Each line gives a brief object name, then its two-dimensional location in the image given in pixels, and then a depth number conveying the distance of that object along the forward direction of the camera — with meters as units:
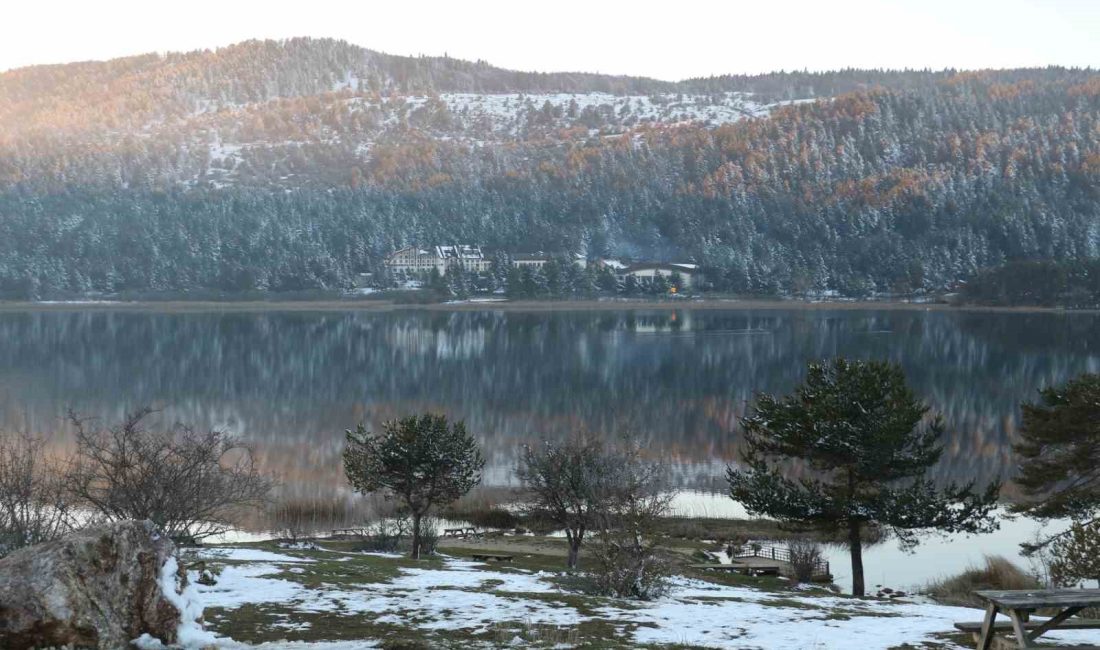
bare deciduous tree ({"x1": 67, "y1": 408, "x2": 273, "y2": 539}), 21.41
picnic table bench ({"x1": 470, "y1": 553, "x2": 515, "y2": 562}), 29.16
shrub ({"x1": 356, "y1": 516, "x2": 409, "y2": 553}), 30.83
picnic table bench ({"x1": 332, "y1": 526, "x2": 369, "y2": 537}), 35.50
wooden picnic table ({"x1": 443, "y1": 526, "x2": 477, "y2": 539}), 36.34
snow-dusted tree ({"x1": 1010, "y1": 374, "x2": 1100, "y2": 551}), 32.69
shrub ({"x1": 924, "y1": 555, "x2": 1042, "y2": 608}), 27.42
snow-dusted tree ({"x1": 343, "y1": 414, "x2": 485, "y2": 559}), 32.16
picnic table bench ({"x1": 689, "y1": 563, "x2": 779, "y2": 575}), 30.16
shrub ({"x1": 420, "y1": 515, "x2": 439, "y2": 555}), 30.67
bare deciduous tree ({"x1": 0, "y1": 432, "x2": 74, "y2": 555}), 17.33
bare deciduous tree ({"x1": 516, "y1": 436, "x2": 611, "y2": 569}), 30.05
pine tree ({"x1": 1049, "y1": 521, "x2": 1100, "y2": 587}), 22.80
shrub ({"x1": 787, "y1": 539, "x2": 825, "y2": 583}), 30.17
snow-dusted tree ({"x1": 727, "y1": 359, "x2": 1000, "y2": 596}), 30.98
